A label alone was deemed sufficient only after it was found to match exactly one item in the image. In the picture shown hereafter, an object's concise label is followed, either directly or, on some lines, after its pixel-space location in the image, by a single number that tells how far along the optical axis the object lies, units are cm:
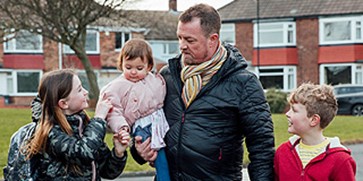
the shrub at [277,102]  3291
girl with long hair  376
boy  375
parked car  3055
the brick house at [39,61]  4291
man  382
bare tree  2145
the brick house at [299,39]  4041
